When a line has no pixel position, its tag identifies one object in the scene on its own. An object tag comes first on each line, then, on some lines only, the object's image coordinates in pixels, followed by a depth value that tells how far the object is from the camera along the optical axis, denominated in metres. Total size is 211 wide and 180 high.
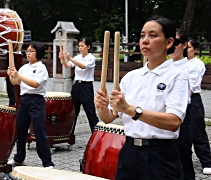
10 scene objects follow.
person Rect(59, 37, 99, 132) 6.43
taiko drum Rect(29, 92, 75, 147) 5.98
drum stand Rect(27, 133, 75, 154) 6.01
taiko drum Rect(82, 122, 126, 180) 3.33
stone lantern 10.97
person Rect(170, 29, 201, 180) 3.63
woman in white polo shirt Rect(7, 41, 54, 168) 4.82
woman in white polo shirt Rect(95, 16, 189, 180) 2.35
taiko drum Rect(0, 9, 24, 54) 4.58
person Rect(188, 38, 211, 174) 4.85
